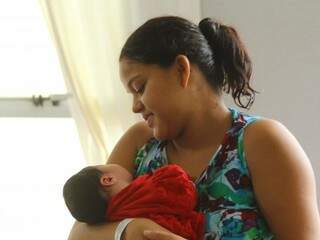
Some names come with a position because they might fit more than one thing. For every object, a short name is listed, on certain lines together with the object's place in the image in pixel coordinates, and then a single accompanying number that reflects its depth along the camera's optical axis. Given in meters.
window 2.04
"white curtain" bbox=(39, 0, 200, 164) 1.80
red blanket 1.16
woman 1.15
